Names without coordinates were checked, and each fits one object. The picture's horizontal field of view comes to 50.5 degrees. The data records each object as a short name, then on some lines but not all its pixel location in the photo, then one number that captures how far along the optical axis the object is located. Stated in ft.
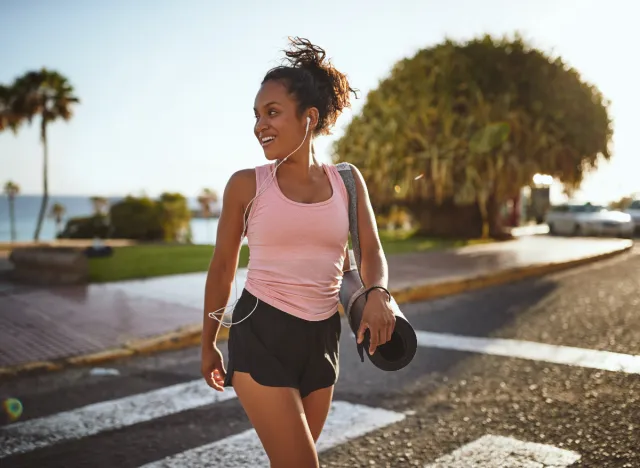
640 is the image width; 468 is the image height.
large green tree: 67.87
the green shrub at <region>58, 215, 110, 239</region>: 89.56
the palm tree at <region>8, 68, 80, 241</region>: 125.08
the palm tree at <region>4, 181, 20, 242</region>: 96.37
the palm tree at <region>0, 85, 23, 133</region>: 125.70
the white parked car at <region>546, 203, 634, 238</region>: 86.53
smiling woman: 7.51
